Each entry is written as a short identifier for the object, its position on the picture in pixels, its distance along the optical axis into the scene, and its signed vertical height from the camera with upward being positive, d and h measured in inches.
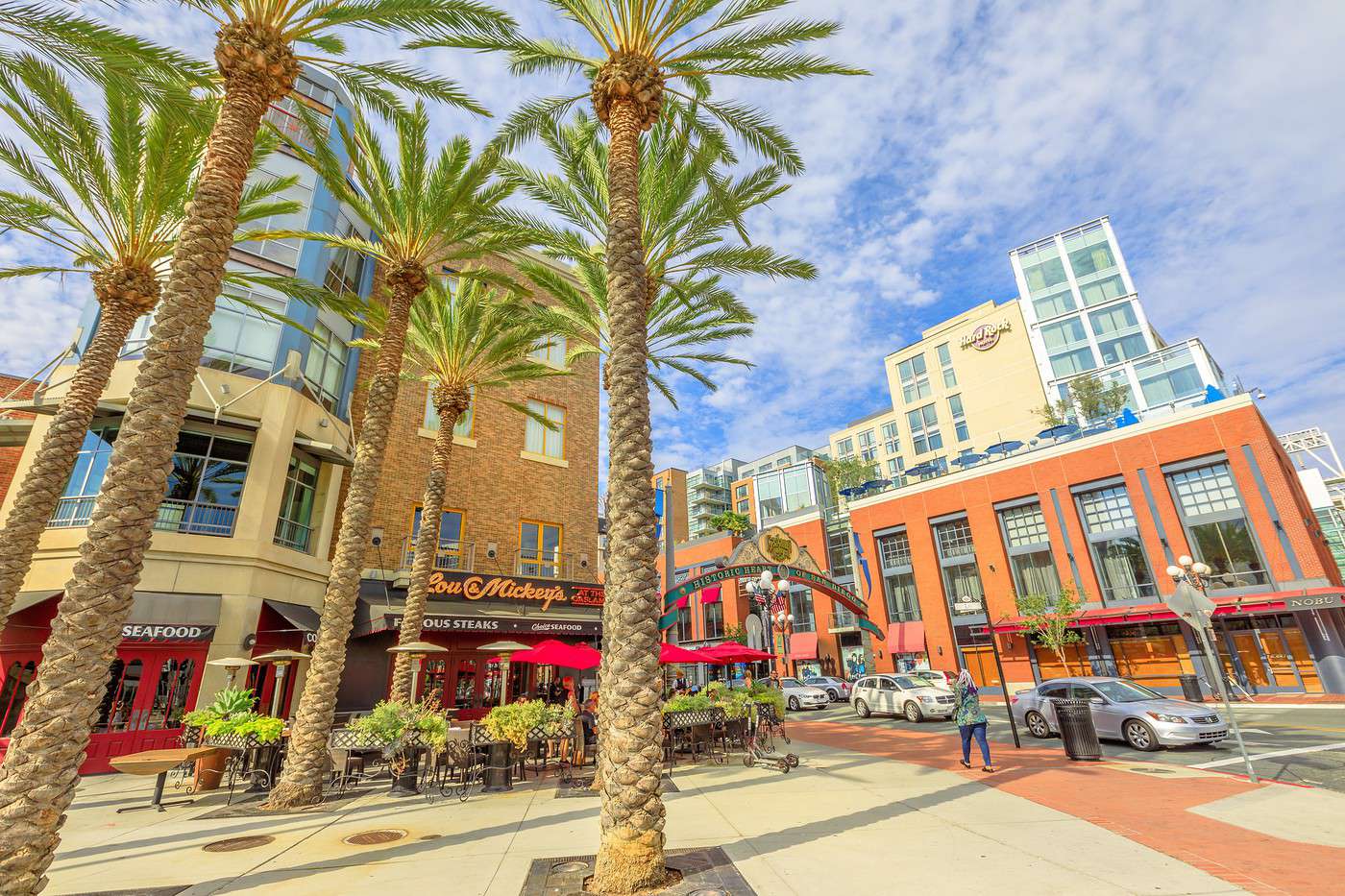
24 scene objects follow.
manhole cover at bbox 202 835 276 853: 298.4 -79.2
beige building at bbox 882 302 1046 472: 2134.6 +984.9
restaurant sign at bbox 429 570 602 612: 808.9 +113.2
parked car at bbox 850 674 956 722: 826.2 -55.0
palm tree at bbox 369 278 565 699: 678.5 +369.4
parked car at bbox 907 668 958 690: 914.0 -29.8
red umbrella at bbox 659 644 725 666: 598.5 +10.2
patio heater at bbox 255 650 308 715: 608.9 +3.2
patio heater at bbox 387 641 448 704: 563.8 +23.9
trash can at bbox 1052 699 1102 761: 479.5 -61.5
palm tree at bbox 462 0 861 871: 230.8 +191.7
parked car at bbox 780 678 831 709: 1141.7 -65.7
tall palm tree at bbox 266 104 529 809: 411.2 +377.3
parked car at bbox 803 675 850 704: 1215.6 -52.6
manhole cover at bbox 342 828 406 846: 306.0 -80.3
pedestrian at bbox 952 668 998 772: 443.5 -42.1
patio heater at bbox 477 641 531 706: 660.1 +25.2
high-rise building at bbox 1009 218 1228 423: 1902.1 +1070.7
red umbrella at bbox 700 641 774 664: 676.7 +11.4
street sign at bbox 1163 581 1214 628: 412.2 +29.0
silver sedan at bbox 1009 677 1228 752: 510.0 -56.1
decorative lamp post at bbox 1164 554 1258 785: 411.5 +28.1
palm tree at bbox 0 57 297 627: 425.7 +375.5
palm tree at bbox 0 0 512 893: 208.0 +103.0
